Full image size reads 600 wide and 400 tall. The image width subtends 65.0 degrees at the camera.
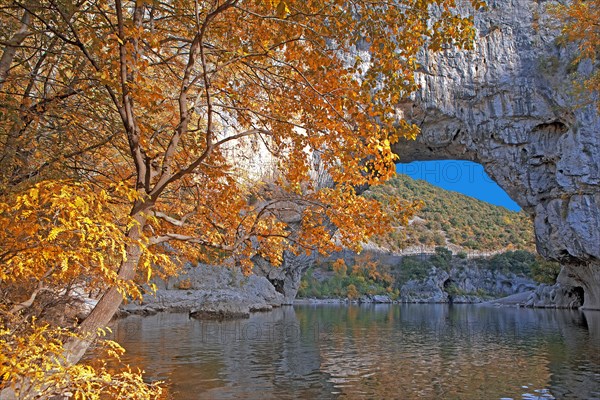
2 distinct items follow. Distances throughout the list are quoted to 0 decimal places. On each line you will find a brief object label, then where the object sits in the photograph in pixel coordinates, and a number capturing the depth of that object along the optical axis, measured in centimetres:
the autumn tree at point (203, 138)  422
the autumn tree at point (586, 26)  1009
